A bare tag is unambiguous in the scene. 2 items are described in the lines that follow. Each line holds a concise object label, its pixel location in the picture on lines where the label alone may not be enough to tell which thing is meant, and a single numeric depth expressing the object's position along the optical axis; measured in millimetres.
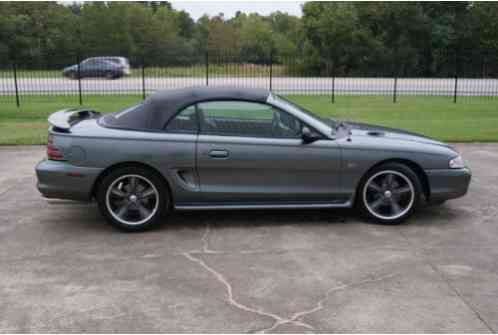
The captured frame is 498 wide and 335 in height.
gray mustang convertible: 5414
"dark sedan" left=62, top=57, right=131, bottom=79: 24094
